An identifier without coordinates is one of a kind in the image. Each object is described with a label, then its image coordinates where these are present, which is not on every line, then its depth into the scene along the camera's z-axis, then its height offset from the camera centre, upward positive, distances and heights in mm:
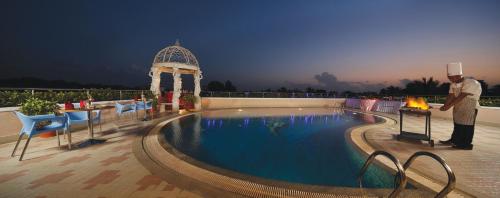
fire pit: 5277 -438
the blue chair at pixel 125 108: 8289 -555
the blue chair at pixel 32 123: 4135 -542
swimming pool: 3898 -1398
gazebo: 13250 +1619
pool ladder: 1784 -691
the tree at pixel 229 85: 39078 +1361
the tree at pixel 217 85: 35519 +1331
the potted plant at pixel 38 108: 5480 -357
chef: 4863 -257
